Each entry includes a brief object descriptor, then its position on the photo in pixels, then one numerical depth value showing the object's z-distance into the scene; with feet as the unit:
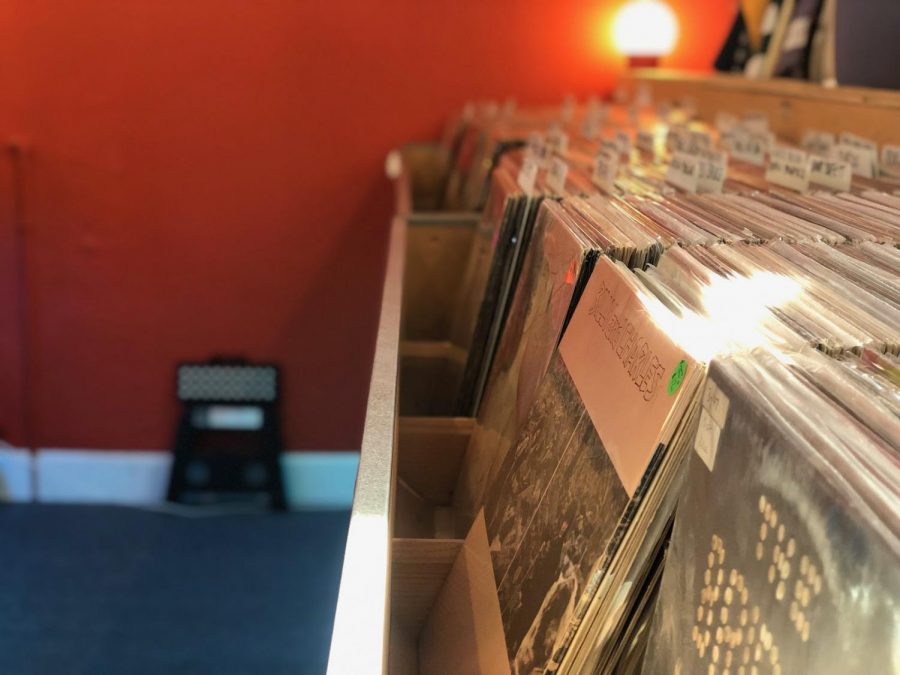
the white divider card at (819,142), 4.80
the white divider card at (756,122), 5.86
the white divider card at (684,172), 4.06
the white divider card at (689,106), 7.83
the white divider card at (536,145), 5.05
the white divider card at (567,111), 7.55
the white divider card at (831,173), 3.89
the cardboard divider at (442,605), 2.70
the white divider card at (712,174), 3.98
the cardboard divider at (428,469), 3.97
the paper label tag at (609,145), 4.55
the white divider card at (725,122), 5.91
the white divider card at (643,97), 8.64
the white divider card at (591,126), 6.25
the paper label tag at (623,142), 4.86
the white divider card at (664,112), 7.36
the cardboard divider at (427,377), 5.26
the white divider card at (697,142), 4.53
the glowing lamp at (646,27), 9.15
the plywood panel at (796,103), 4.89
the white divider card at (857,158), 4.30
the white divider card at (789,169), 4.00
